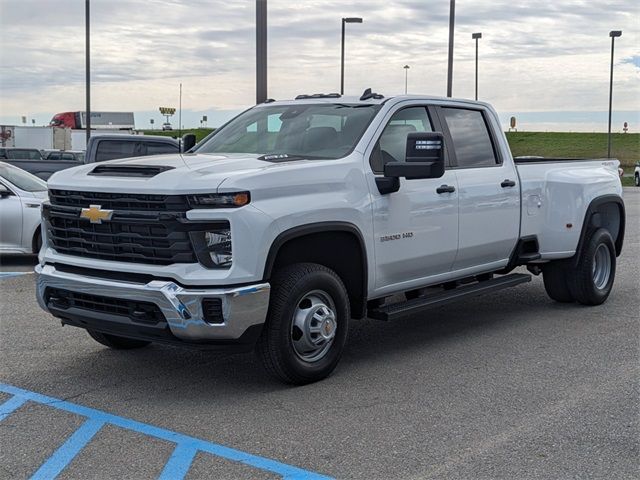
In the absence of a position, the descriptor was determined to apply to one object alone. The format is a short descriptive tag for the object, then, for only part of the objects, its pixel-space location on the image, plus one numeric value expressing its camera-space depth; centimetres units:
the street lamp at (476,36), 3390
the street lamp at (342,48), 2875
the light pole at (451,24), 2211
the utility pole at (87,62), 2819
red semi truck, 5459
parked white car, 1160
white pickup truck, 531
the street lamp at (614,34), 4066
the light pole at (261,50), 1399
